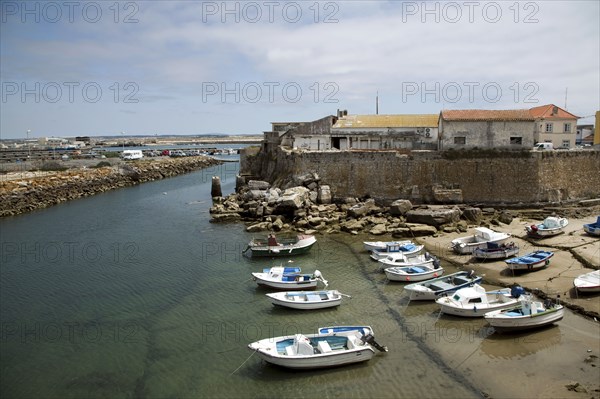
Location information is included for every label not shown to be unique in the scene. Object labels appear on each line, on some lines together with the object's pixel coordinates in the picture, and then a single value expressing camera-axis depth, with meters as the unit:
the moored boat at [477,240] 23.17
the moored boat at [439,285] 18.22
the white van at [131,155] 82.68
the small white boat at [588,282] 17.00
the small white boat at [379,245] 23.67
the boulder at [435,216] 28.56
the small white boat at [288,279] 19.70
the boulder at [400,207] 31.02
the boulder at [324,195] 33.72
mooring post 46.81
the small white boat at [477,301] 16.55
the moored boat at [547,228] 24.45
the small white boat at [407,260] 21.02
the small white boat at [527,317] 15.18
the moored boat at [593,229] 23.71
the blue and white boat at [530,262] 19.88
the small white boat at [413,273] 20.14
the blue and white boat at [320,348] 13.46
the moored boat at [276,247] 24.52
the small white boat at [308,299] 17.69
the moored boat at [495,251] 22.11
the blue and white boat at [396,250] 22.84
